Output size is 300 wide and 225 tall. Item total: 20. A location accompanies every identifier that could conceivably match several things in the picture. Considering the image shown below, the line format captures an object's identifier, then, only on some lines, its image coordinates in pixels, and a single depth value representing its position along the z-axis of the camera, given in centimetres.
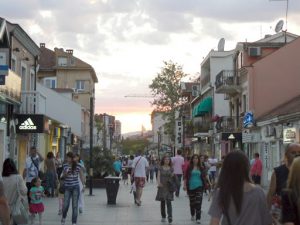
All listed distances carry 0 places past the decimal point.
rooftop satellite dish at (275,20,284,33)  4558
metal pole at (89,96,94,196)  2632
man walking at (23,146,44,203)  1788
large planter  3209
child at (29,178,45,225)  1398
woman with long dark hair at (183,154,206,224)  1520
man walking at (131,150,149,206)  2080
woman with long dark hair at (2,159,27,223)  977
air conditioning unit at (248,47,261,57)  4153
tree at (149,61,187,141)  7012
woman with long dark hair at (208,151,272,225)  540
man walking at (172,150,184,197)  2425
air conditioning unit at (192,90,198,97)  6861
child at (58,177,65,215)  1435
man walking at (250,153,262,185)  2434
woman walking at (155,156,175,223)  1513
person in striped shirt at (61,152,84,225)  1416
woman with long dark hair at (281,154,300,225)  538
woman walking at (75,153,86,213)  1473
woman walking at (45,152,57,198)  2189
